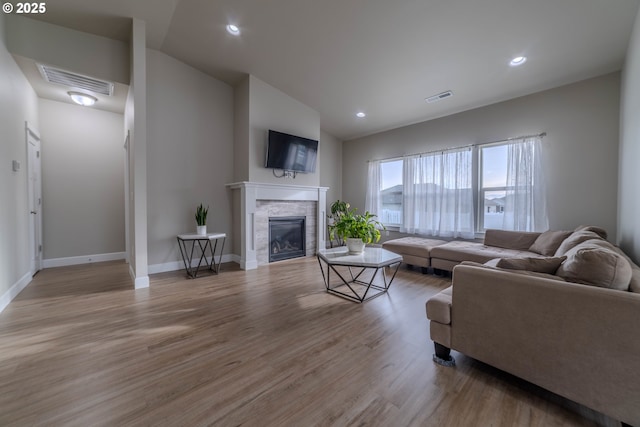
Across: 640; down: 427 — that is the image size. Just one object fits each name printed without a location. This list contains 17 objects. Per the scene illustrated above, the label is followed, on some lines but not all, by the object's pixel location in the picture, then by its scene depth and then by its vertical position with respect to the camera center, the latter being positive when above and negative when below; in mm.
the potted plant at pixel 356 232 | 3240 -280
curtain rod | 4052 +1198
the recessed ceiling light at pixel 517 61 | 3350 +1986
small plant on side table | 4129 -190
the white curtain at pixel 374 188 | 6223 +528
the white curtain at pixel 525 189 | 4031 +341
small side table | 3902 -702
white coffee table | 2853 -591
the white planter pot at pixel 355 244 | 3238 -441
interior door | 3629 +196
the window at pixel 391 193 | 5941 +407
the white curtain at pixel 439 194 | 4801 +314
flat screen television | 4629 +1096
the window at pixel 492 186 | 4434 +435
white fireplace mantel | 4414 +77
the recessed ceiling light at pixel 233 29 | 3374 +2405
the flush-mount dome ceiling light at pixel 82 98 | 3909 +1720
